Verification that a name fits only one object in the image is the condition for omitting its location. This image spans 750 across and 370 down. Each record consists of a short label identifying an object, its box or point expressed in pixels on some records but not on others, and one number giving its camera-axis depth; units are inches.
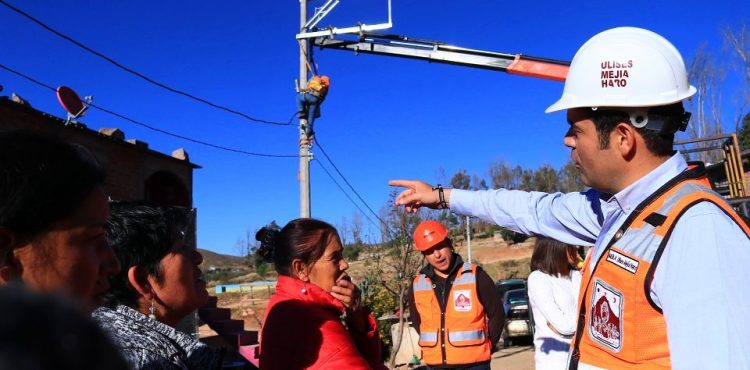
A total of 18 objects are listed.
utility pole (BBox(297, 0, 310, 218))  431.5
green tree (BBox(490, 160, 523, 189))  1865.2
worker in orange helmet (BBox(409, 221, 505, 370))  199.5
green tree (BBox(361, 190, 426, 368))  443.5
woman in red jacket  89.4
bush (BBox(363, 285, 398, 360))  436.5
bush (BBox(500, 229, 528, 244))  1651.1
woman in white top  168.6
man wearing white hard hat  51.9
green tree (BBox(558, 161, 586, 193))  1660.4
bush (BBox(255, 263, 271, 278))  1507.6
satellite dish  351.9
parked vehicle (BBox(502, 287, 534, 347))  528.1
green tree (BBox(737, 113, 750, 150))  1072.7
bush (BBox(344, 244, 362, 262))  666.1
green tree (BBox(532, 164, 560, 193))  1849.8
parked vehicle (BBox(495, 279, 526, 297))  662.5
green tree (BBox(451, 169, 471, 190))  1456.7
